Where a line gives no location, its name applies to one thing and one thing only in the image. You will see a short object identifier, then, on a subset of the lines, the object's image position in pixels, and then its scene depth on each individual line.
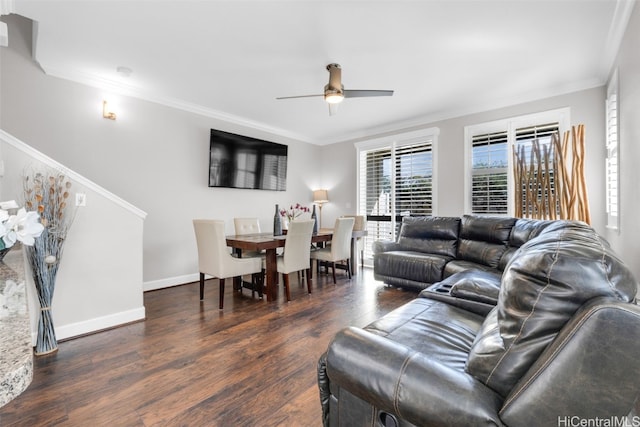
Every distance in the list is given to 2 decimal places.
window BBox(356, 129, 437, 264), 4.83
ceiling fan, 2.87
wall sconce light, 3.45
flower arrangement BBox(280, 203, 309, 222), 4.47
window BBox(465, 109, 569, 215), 3.59
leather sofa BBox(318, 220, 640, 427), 0.63
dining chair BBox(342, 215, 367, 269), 4.99
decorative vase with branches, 2.08
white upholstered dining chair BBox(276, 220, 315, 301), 3.26
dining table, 3.09
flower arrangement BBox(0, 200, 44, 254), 1.06
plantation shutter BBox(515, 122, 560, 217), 3.46
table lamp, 6.03
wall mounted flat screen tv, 4.45
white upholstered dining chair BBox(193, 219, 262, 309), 2.94
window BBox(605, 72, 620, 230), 2.66
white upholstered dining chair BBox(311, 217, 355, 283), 3.91
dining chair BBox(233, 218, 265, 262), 4.22
